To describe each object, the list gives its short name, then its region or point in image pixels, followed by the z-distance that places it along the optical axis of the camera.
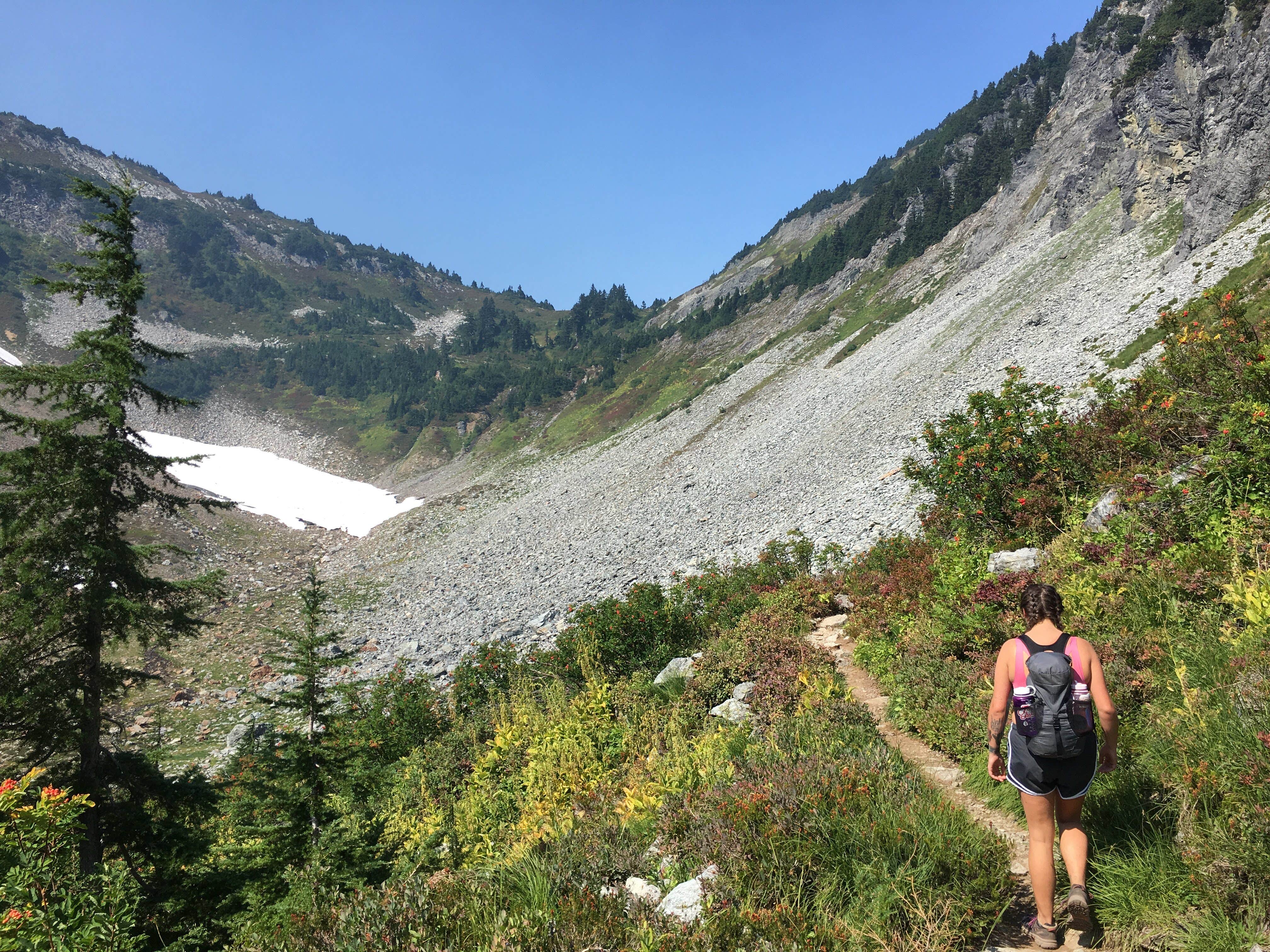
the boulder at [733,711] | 7.59
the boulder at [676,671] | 9.64
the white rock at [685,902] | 3.86
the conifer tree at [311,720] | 7.75
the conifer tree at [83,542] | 8.42
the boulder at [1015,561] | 8.19
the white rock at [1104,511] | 7.57
